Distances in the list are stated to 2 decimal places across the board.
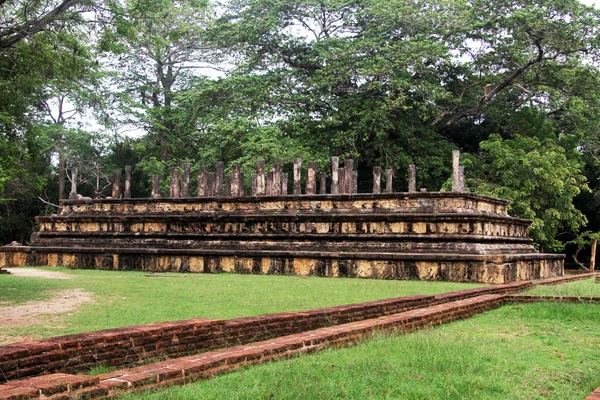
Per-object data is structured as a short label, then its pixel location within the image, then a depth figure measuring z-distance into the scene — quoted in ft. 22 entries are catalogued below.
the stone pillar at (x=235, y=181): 60.90
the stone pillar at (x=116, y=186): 67.26
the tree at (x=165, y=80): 103.35
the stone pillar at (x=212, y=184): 65.29
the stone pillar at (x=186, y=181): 63.87
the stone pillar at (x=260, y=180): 59.41
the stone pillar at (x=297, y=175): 56.54
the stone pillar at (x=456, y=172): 52.21
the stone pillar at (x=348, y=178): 56.39
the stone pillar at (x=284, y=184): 61.64
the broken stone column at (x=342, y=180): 57.40
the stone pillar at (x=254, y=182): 62.09
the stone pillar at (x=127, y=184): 66.39
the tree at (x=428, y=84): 76.33
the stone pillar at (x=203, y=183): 63.31
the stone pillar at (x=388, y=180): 56.46
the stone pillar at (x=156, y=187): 65.60
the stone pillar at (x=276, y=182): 59.47
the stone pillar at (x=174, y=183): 63.82
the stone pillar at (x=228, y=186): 65.00
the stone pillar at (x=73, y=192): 71.00
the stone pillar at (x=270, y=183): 59.75
